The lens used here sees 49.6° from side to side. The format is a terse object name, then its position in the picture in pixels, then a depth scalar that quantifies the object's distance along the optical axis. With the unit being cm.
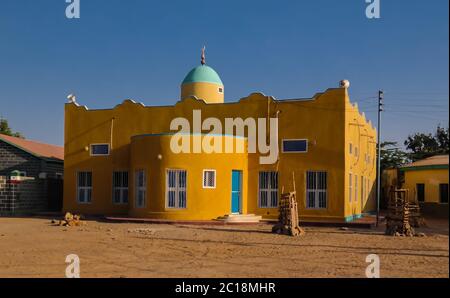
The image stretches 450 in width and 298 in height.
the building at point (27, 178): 2595
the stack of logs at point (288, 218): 1700
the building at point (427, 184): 2598
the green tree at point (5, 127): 5044
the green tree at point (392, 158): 4152
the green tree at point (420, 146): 3741
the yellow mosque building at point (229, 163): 2127
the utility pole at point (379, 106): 2006
